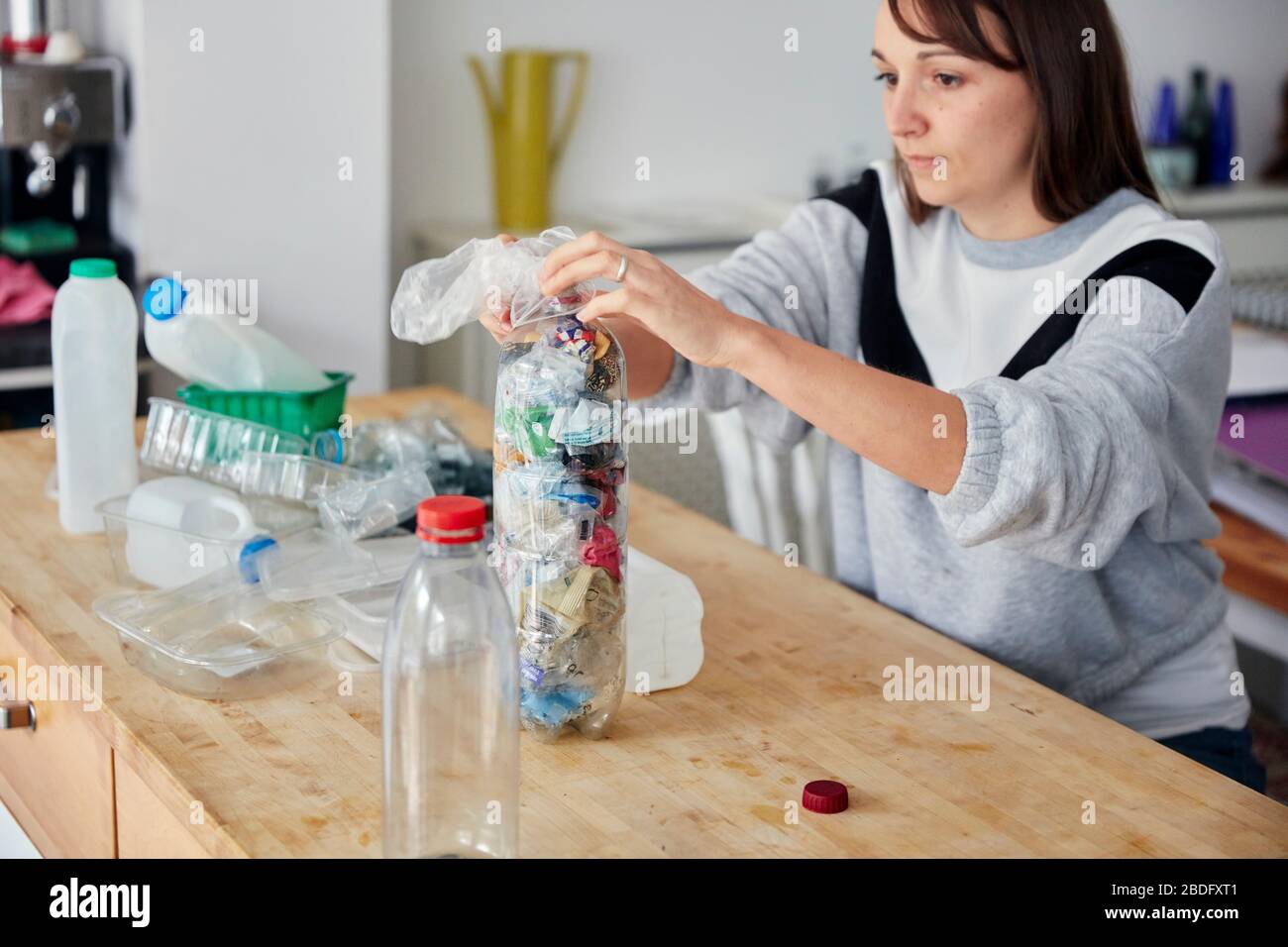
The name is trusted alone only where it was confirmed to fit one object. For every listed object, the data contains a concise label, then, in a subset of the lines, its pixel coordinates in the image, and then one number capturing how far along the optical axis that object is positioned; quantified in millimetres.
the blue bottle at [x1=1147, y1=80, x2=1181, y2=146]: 3447
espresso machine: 2213
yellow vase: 2774
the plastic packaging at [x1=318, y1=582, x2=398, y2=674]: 1188
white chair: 1887
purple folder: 2035
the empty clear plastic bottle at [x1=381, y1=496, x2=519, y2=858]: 869
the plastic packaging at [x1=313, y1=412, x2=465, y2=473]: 1454
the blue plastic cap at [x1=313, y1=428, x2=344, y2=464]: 1449
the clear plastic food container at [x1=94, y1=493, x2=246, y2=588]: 1281
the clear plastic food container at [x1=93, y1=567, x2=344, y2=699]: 1131
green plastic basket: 1457
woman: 1130
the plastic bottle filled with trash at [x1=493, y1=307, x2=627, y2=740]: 1005
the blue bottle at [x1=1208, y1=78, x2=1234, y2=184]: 3496
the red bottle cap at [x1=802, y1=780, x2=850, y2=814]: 979
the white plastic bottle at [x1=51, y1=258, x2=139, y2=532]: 1370
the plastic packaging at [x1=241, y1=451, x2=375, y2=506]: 1376
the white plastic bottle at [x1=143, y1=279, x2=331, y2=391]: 1421
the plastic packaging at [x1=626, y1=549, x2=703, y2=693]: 1164
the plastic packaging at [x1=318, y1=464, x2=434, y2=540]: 1319
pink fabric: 2209
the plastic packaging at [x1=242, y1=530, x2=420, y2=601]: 1223
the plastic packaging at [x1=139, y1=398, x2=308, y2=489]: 1428
